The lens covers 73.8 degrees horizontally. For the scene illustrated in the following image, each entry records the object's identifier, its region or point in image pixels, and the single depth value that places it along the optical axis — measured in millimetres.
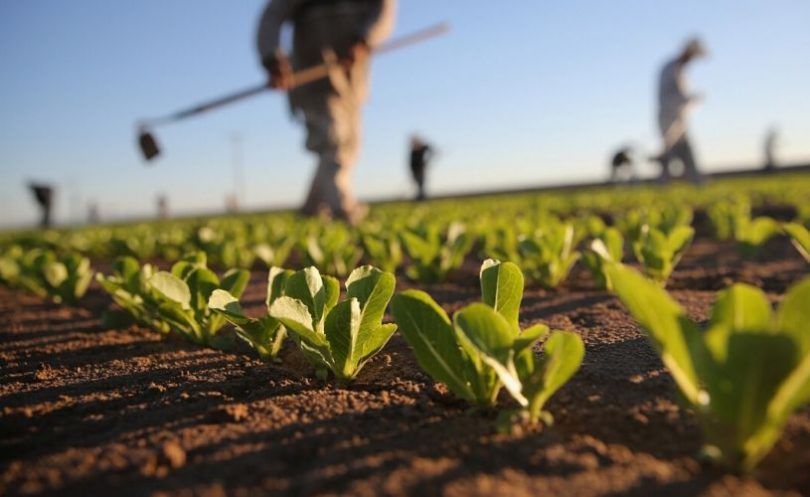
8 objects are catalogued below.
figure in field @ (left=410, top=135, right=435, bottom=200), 15754
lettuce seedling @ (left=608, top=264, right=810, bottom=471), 755
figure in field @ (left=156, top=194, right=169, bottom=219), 22731
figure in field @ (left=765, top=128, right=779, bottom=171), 23047
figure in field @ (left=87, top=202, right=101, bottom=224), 28020
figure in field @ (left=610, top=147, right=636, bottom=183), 15633
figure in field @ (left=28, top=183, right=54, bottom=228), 15211
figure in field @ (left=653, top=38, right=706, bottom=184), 13359
